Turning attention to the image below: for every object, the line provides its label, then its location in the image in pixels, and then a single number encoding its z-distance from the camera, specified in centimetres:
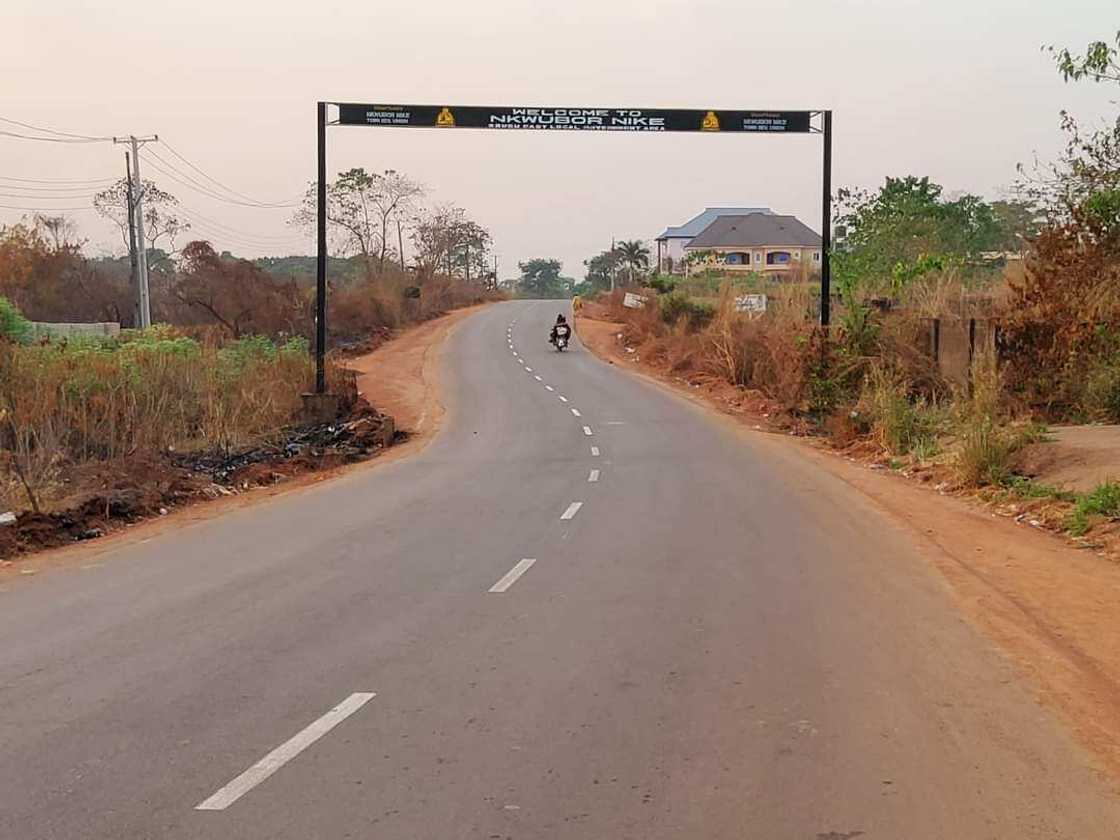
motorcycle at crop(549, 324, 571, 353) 5566
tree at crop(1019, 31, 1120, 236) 1409
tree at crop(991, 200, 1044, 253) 2334
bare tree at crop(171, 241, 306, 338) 5519
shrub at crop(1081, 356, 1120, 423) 2138
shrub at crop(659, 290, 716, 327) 5144
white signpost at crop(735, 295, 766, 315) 4203
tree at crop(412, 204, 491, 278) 9731
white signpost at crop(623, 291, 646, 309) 6459
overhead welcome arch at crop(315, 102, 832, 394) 2803
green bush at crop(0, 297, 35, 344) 3244
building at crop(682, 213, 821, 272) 11000
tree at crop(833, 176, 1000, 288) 2995
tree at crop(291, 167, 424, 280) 8369
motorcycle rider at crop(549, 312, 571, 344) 5578
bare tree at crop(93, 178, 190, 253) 6988
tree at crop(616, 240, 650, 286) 12481
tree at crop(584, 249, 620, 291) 13175
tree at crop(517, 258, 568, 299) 16988
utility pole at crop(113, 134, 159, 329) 4888
